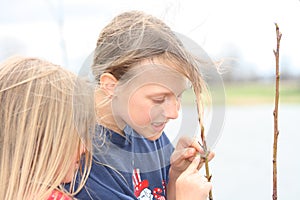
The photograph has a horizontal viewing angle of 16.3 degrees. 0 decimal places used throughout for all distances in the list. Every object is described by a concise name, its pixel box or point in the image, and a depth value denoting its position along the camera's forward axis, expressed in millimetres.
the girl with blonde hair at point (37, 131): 1637
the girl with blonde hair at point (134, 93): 1706
